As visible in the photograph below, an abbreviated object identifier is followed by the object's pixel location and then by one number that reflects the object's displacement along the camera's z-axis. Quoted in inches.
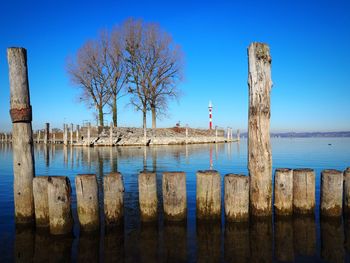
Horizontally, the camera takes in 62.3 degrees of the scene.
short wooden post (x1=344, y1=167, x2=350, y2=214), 236.7
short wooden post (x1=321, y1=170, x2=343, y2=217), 230.4
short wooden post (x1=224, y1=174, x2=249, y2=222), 219.5
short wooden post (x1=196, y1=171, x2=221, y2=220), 223.0
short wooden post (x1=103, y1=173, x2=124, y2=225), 215.0
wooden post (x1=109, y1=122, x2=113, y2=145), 1346.0
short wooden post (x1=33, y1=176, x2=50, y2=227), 213.2
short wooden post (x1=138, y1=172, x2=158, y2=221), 223.5
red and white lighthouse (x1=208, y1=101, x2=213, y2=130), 1973.7
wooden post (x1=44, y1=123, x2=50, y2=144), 1718.8
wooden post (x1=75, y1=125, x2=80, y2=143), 1395.4
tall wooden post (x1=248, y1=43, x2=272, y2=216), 233.0
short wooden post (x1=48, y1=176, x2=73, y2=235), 206.1
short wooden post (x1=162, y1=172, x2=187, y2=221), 222.2
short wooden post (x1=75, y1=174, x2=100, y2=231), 209.8
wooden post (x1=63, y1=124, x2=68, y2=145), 1474.4
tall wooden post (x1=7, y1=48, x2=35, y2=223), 225.6
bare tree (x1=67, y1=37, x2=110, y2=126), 1631.4
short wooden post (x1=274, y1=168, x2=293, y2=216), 230.5
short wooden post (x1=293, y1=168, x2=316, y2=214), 232.1
